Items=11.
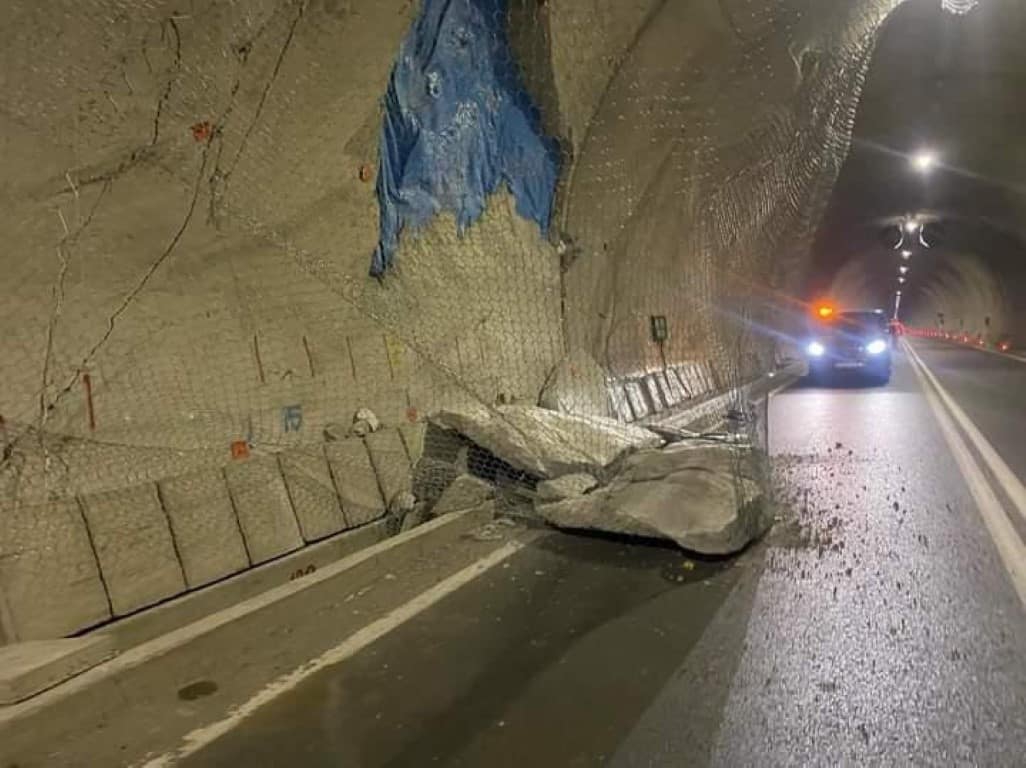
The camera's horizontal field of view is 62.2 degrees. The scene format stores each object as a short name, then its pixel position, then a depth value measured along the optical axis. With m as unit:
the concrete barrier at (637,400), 12.84
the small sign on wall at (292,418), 6.18
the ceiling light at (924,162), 21.89
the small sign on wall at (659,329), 14.91
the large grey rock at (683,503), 6.03
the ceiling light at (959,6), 12.90
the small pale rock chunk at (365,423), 6.84
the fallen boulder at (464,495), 6.77
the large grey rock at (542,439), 7.31
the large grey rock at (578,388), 10.57
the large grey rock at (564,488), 7.03
